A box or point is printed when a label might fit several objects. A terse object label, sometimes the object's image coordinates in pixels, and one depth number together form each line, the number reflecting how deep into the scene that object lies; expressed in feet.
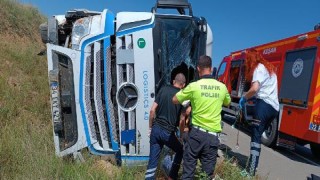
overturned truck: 11.41
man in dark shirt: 10.38
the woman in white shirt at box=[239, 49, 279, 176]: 12.64
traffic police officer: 9.35
